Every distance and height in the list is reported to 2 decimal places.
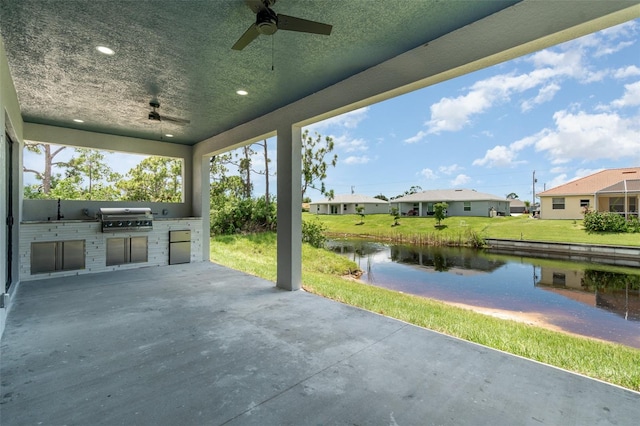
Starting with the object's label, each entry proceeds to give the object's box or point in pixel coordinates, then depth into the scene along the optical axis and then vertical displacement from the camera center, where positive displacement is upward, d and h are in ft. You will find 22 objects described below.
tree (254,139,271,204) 45.37 +7.42
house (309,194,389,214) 96.27 +3.24
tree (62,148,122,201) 34.60 +5.09
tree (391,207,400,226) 71.86 -0.17
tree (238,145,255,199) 46.65 +7.45
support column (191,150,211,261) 22.65 +1.69
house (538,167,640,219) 41.57 +2.70
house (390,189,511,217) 69.82 +2.62
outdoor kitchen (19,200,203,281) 16.08 -1.40
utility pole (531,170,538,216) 85.88 +9.09
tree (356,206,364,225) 77.45 +0.20
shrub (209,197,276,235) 38.65 -0.26
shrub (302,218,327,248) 38.65 -2.78
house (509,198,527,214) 110.03 +2.38
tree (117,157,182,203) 40.40 +5.22
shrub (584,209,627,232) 39.22 -1.51
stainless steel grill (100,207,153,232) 17.92 -0.20
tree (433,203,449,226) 61.41 +0.41
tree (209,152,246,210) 45.39 +5.60
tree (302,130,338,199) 43.06 +8.27
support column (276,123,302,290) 14.37 +0.23
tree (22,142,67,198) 33.40 +6.23
